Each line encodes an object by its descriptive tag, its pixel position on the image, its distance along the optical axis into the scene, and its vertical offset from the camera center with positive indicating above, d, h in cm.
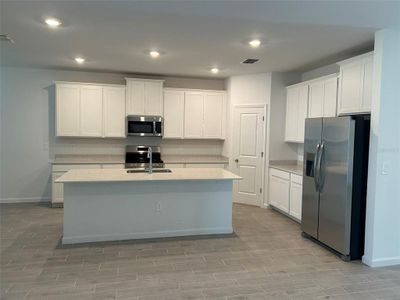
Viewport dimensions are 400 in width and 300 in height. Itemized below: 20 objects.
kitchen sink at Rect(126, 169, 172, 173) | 453 -55
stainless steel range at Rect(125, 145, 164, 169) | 587 -48
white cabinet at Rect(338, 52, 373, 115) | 371 +69
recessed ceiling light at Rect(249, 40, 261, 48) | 385 +119
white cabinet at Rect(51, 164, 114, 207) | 558 -80
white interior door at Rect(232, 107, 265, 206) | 598 -33
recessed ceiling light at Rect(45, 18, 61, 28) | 324 +118
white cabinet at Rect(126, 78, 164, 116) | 600 +73
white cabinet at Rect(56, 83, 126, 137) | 579 +43
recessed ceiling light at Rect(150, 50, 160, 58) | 449 +120
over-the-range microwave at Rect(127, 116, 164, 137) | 601 +16
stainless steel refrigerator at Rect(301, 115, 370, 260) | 347 -51
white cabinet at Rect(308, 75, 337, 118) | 448 +61
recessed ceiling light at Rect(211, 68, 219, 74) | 565 +121
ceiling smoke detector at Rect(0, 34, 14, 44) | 381 +119
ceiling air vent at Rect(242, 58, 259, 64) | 483 +121
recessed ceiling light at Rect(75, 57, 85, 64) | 500 +120
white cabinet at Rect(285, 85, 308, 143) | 525 +45
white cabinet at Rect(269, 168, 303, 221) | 488 -94
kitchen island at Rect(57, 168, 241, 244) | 394 -95
